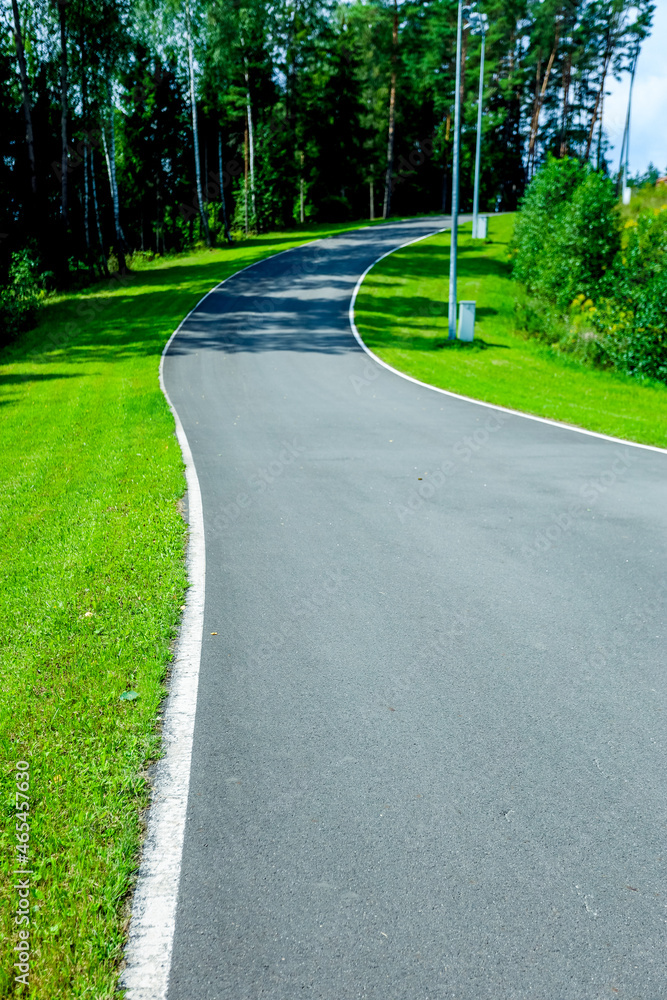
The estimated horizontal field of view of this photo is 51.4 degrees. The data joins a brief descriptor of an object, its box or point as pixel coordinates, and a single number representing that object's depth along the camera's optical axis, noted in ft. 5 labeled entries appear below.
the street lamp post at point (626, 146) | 143.01
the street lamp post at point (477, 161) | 80.61
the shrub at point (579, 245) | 67.82
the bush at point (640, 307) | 57.52
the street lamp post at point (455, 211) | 61.19
